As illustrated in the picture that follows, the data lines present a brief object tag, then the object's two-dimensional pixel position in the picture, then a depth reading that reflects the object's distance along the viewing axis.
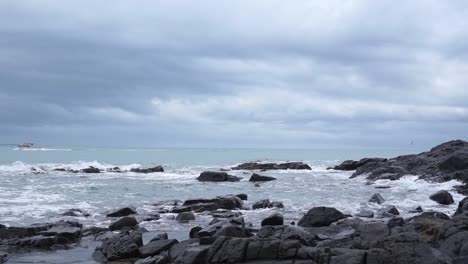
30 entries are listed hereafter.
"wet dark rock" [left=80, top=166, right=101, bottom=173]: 58.31
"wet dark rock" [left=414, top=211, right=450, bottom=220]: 18.95
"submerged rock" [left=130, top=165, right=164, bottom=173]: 60.70
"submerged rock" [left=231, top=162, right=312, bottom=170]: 66.82
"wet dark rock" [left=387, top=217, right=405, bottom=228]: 17.21
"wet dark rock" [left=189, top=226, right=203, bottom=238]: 16.44
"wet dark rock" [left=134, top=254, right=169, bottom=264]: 12.41
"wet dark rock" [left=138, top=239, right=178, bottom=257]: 13.82
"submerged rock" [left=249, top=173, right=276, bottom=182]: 45.94
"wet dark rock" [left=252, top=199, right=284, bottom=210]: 25.91
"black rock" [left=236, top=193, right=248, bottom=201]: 29.99
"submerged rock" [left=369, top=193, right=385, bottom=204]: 27.54
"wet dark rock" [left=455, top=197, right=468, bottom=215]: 20.73
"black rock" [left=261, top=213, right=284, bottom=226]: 19.03
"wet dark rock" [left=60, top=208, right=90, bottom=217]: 22.67
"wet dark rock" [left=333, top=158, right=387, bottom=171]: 60.08
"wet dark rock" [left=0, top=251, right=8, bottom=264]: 13.47
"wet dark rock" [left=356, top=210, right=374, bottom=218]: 21.77
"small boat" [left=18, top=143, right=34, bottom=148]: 174.52
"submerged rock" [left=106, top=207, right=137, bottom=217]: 22.50
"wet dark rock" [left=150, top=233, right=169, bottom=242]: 15.15
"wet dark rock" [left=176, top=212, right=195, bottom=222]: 21.75
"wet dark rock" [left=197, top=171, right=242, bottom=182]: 47.16
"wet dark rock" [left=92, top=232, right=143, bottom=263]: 13.82
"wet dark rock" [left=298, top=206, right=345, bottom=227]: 19.11
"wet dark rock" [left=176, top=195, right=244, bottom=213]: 25.03
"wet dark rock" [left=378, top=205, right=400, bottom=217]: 22.06
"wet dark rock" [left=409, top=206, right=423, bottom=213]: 23.84
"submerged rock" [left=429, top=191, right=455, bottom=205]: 27.33
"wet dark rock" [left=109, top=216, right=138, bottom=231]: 19.00
